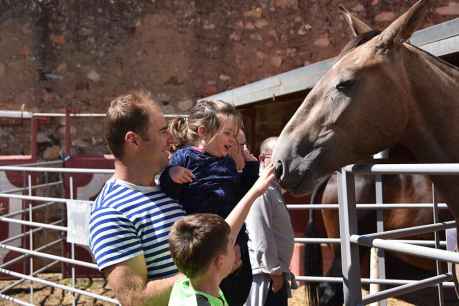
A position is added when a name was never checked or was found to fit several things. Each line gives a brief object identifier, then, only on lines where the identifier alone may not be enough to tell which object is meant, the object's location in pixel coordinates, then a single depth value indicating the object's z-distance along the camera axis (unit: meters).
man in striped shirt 1.54
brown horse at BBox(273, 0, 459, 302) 2.10
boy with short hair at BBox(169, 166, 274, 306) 1.50
